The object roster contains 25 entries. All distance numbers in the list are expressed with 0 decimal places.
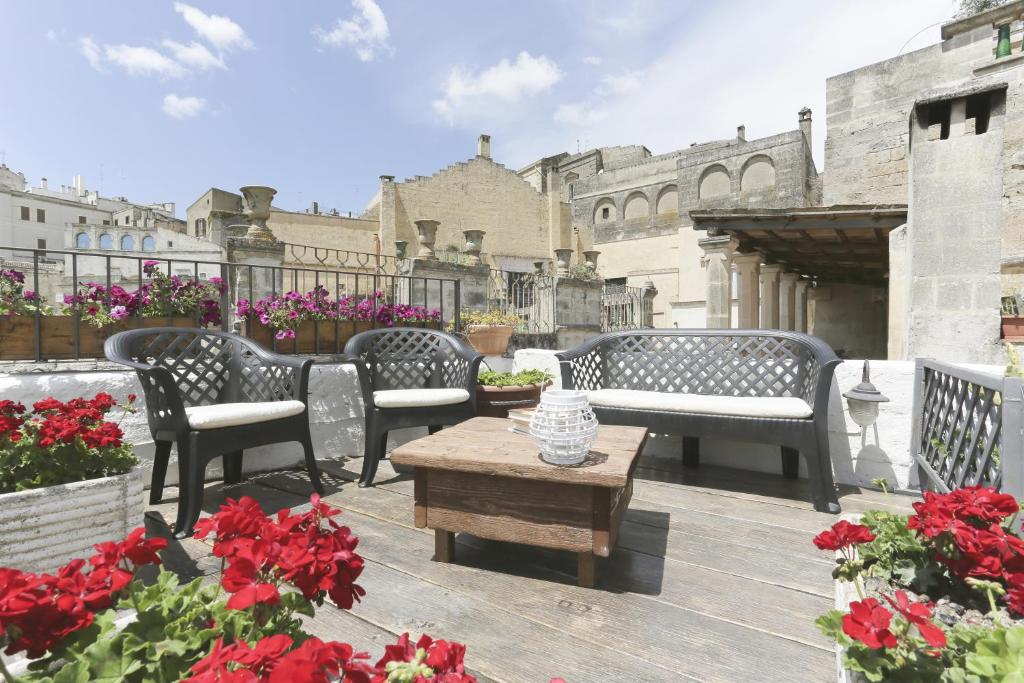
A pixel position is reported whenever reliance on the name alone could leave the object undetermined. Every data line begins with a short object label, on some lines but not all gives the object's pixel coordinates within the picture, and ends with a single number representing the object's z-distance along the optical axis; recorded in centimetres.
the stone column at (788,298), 1093
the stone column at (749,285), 778
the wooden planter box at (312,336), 387
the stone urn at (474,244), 787
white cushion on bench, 268
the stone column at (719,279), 665
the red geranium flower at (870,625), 77
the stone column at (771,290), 951
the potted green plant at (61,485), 155
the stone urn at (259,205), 541
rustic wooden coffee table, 181
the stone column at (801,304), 1230
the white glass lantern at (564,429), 180
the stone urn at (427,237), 714
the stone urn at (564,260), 1020
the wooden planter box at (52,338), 300
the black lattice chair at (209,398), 234
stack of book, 233
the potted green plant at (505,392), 351
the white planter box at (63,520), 153
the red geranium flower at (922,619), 74
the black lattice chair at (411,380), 309
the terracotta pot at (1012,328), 400
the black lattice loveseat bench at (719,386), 263
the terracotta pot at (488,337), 559
